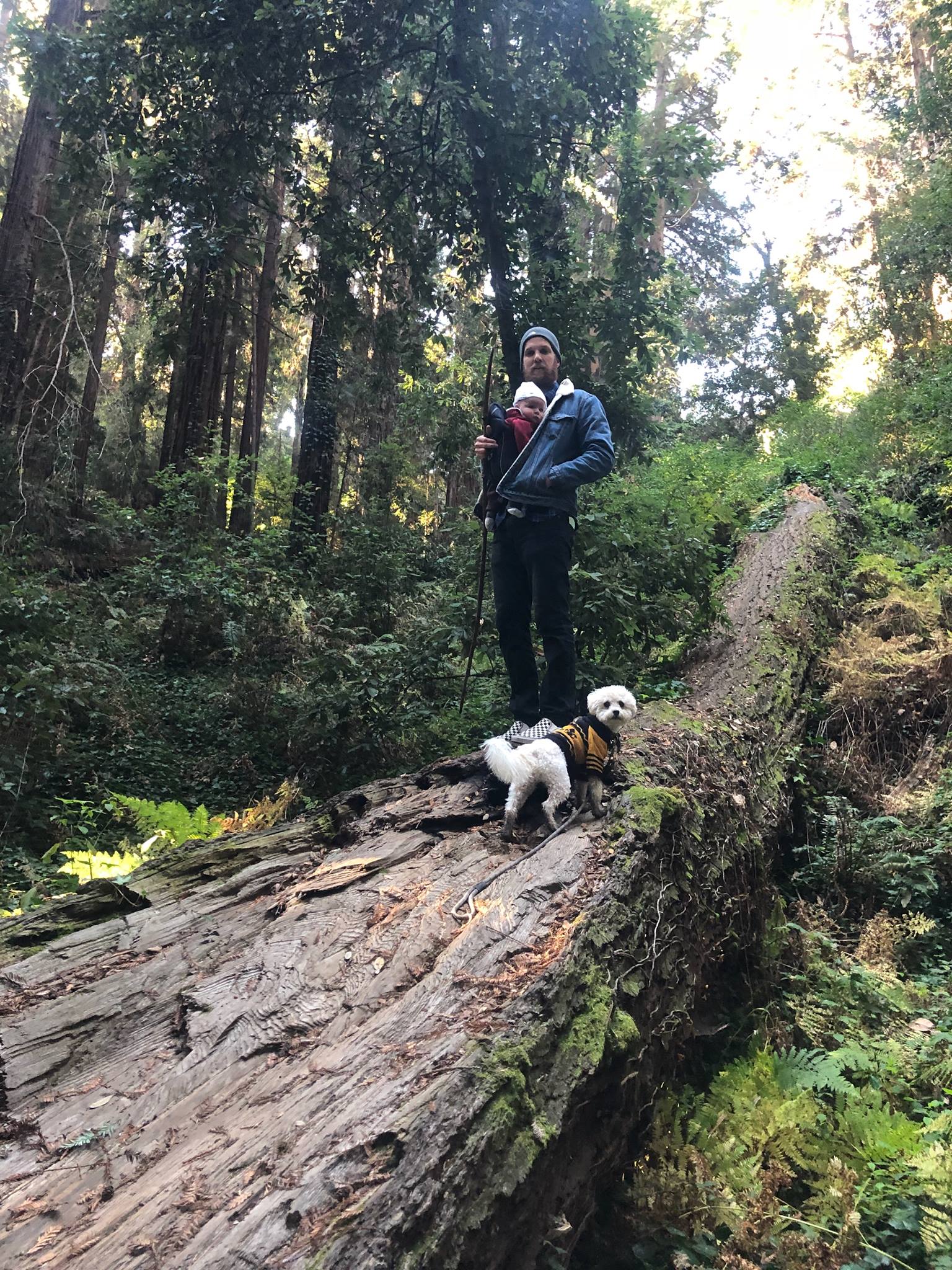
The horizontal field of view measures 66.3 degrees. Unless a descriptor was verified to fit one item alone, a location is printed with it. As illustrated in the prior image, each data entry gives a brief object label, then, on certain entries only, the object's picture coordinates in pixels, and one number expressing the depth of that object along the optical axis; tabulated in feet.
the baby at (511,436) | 15.06
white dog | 11.62
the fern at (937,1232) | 6.51
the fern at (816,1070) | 9.24
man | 13.99
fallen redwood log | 5.59
